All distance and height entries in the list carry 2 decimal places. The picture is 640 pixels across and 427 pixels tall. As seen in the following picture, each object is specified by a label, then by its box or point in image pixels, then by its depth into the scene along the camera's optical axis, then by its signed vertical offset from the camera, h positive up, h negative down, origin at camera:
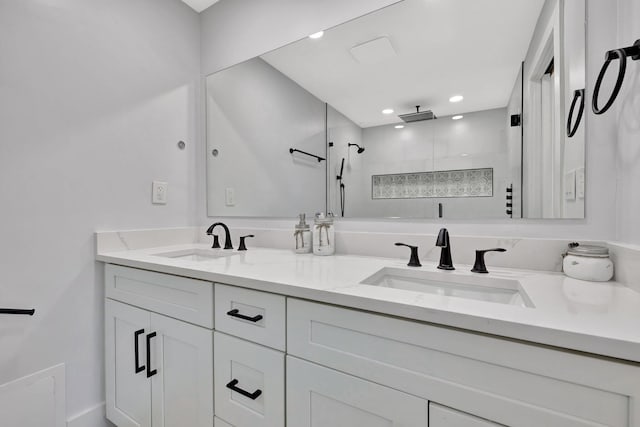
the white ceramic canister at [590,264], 0.76 -0.15
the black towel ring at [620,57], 0.67 +0.37
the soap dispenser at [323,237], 1.24 -0.12
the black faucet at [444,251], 0.90 -0.14
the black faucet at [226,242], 1.49 -0.17
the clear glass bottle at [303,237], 1.31 -0.12
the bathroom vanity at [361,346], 0.47 -0.30
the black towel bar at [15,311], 0.95 -0.34
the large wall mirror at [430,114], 0.92 +0.40
